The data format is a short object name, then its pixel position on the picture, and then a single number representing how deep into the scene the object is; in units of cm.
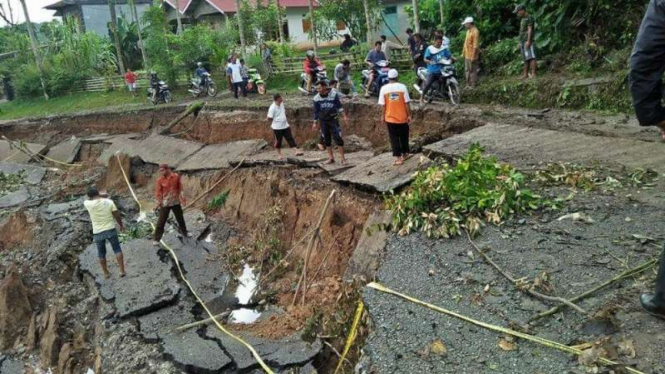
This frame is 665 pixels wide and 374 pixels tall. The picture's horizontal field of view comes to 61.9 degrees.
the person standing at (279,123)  1148
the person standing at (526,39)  1143
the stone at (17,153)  2002
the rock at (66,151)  1925
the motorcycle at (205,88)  2020
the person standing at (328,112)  983
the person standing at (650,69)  310
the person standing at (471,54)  1198
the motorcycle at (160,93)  2131
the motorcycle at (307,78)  1541
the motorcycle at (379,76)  1377
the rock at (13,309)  906
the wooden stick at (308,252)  813
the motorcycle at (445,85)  1172
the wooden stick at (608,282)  436
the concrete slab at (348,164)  1019
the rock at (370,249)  648
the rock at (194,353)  647
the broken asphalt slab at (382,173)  795
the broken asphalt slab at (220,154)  1366
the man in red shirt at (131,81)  2498
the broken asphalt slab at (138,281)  792
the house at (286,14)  2959
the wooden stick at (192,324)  739
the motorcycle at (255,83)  1877
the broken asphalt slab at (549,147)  712
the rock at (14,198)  1510
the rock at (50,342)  814
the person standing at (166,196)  1012
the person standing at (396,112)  833
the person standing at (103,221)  830
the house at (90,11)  4041
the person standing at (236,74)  1809
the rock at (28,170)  1754
